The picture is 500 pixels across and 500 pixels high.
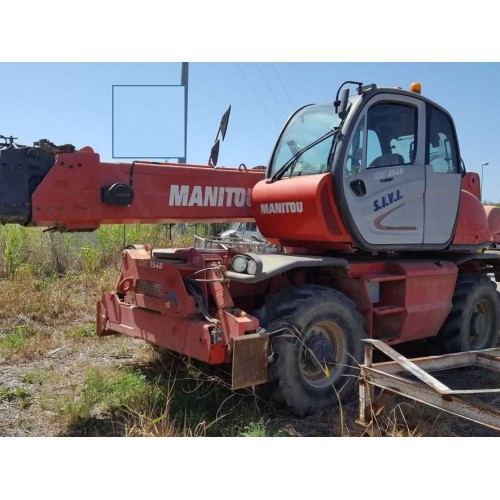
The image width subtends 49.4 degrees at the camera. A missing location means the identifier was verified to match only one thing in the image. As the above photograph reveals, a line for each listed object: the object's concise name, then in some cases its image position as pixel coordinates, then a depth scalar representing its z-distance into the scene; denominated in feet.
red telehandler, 13.79
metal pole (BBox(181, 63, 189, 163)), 28.81
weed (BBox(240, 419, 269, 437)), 13.01
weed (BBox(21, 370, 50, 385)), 17.33
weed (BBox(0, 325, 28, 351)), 20.99
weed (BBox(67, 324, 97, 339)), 22.49
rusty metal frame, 10.56
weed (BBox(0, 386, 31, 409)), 15.74
